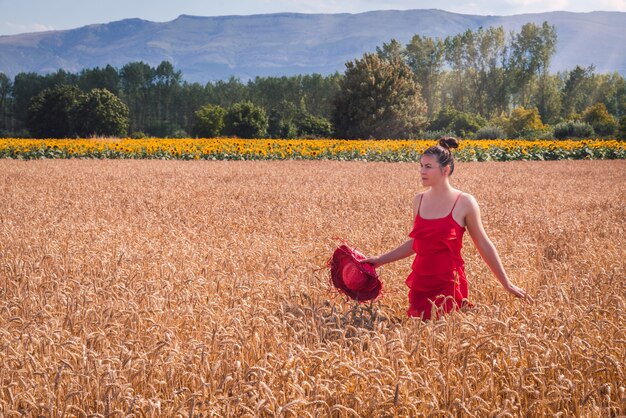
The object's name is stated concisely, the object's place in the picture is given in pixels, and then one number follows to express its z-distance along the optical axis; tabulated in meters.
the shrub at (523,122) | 53.06
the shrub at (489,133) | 38.42
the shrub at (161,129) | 74.69
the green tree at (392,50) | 81.38
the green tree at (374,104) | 43.56
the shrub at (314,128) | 53.41
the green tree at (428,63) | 82.94
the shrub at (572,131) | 37.72
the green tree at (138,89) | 94.06
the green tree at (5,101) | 85.19
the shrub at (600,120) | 42.66
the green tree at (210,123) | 58.19
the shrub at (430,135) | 42.99
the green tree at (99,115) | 54.06
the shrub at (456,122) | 57.50
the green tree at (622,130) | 36.50
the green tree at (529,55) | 77.94
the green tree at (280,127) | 55.75
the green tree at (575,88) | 79.75
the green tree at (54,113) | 57.09
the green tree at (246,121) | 51.66
